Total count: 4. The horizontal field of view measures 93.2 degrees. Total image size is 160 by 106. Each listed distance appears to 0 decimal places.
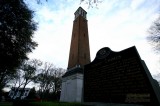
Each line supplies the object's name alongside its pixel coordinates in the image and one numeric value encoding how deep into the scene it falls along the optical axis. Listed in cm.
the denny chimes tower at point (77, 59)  1489
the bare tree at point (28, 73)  2086
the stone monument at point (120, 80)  384
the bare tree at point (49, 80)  2469
